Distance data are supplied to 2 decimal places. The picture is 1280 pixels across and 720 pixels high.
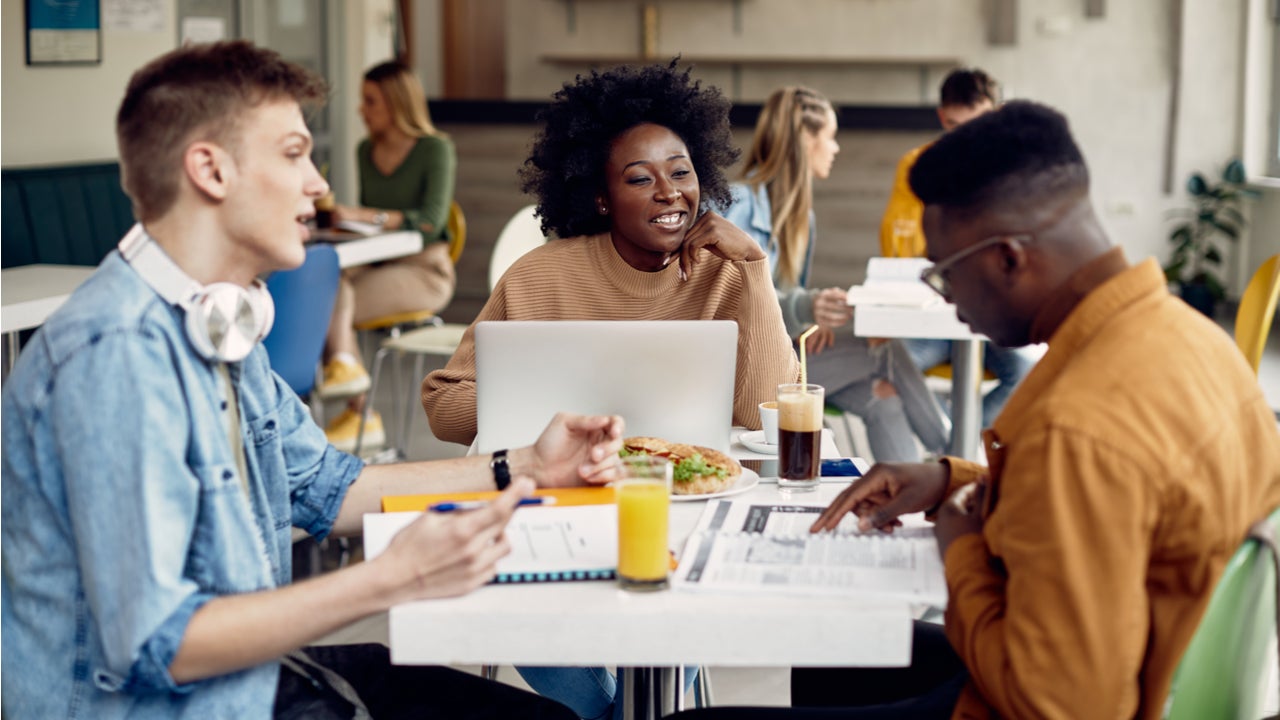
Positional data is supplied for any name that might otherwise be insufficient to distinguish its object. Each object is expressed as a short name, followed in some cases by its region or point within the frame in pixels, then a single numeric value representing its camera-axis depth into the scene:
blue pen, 1.41
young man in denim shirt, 1.16
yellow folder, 1.50
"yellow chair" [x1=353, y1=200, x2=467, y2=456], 4.41
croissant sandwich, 1.59
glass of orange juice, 1.26
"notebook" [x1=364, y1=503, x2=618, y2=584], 1.29
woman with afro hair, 2.13
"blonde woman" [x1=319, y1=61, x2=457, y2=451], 4.56
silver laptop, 1.70
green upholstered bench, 4.41
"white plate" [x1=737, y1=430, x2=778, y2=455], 1.87
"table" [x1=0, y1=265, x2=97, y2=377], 3.12
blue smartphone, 1.72
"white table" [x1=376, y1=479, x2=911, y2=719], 1.19
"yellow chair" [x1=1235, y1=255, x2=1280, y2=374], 2.78
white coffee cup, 1.88
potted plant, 7.25
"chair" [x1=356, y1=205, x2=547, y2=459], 3.63
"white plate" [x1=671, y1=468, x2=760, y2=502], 1.57
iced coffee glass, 1.63
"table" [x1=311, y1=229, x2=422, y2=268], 4.16
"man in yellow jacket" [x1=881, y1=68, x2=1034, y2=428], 3.80
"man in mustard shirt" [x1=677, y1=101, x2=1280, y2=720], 1.11
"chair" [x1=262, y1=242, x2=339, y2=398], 3.35
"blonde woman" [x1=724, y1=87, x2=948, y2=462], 3.54
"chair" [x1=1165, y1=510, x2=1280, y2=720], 1.13
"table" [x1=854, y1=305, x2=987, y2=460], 2.99
